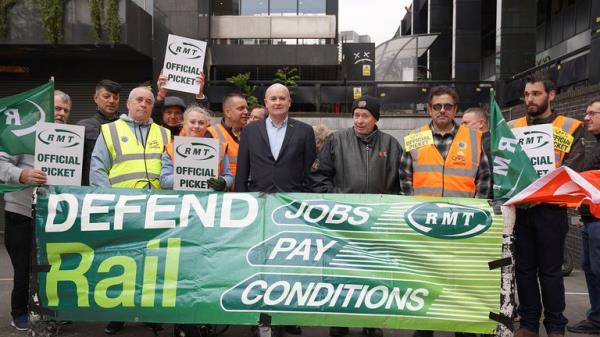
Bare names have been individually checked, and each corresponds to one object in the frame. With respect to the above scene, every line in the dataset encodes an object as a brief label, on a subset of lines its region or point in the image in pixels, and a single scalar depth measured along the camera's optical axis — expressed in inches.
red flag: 169.6
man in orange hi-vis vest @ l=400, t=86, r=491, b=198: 184.2
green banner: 169.3
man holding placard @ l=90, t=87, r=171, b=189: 189.0
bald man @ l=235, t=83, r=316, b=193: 194.9
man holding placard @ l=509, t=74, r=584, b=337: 184.2
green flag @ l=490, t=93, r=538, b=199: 173.8
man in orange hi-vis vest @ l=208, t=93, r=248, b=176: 233.5
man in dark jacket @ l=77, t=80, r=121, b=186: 208.1
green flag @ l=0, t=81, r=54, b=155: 188.2
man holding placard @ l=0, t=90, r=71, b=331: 197.3
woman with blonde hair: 186.7
